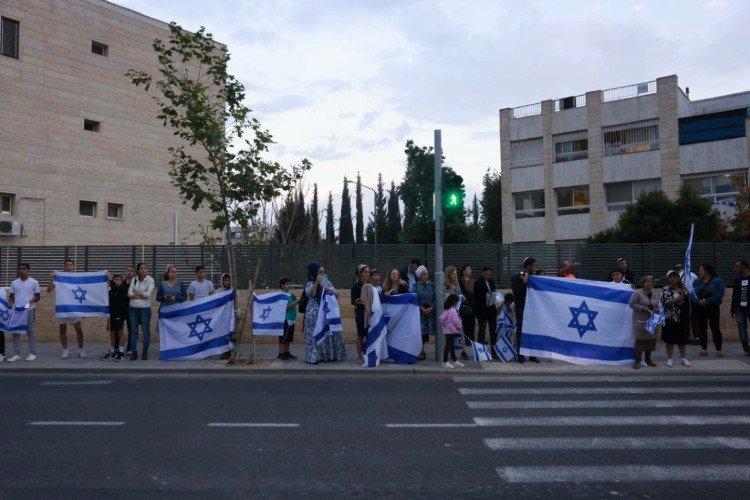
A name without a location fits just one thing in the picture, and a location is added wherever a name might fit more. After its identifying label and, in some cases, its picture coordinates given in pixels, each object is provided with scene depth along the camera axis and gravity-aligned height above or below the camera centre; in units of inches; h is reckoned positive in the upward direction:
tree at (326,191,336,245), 3499.0 +244.8
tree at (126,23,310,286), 523.5 +100.9
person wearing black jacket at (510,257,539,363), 523.7 -24.2
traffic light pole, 522.0 +11.9
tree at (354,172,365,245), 3873.0 +243.5
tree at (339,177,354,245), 3843.5 +253.4
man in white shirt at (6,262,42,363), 545.0 -22.6
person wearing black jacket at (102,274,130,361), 545.3 -30.3
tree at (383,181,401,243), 3814.0 +276.0
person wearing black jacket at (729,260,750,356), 528.7 -28.5
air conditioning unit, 1133.7 +71.4
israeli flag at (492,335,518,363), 526.6 -67.5
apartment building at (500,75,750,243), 1408.7 +241.3
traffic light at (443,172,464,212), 537.3 +57.7
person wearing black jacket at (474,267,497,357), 548.4 -33.2
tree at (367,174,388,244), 3696.4 +229.0
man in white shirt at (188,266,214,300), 573.0 -16.8
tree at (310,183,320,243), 2439.0 +282.0
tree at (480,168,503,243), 2578.7 +218.7
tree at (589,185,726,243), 1206.9 +75.1
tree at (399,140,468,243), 1935.3 +273.1
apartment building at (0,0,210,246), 1162.0 +256.8
